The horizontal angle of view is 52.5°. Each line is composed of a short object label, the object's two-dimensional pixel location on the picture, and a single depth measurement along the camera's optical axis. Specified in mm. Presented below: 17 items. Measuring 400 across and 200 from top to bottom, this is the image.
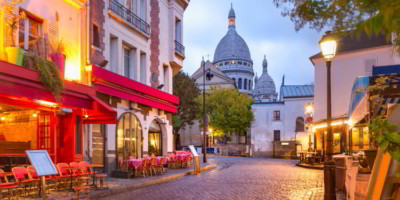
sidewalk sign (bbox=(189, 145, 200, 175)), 19152
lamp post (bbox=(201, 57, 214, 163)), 27788
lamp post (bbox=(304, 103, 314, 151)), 29681
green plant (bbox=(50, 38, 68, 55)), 13114
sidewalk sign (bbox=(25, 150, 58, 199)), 8539
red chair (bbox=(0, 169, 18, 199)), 9141
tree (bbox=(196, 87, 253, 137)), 56844
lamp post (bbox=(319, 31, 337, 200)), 8727
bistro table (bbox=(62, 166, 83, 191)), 11573
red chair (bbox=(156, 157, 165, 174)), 17931
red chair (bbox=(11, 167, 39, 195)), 9974
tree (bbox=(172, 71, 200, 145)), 50438
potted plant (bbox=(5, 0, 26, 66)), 11109
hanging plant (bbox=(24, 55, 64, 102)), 11469
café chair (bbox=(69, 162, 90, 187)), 11995
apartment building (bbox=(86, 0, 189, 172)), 16578
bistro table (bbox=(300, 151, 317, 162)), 25884
